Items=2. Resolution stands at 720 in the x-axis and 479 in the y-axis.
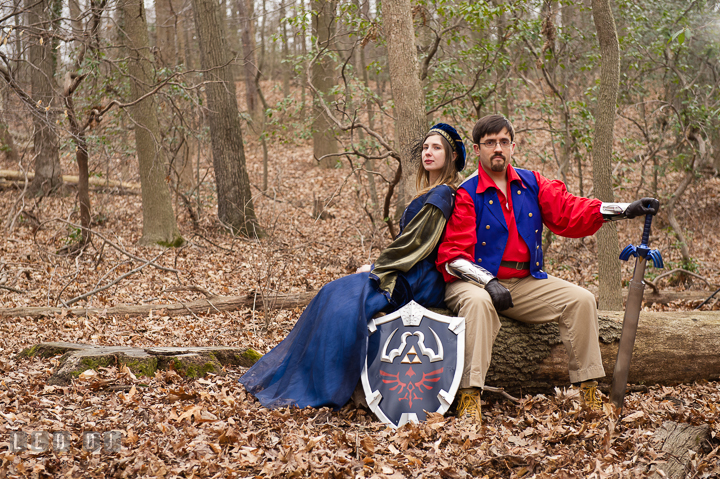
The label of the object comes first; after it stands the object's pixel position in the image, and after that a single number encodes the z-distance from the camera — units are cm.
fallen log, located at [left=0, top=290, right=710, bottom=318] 581
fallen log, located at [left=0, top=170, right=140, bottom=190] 1246
